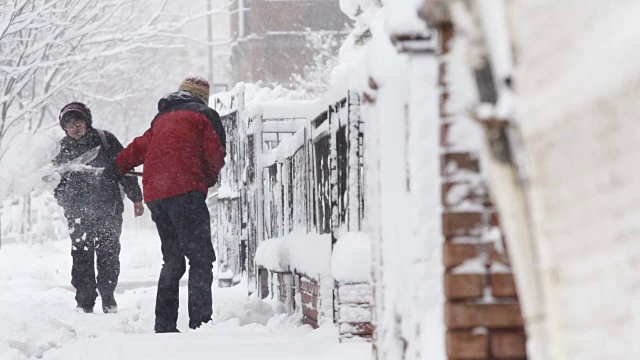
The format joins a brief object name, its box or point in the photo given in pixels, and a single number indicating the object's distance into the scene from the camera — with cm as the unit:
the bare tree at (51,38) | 3178
